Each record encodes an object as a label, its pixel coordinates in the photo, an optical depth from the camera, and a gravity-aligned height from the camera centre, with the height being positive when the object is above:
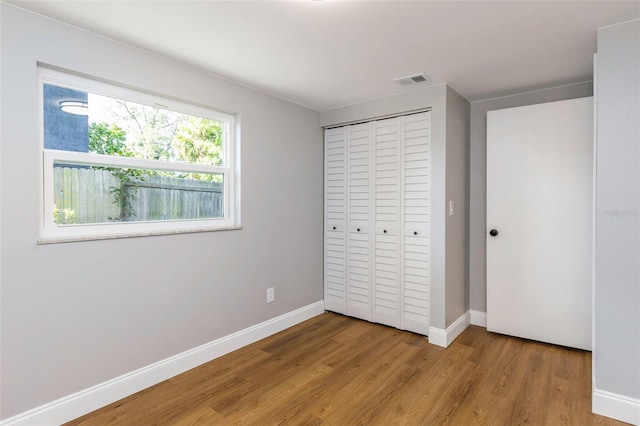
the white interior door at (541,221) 2.81 -0.11
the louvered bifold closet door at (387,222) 3.31 -0.13
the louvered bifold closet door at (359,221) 3.54 -0.13
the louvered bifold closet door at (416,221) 3.09 -0.11
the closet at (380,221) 3.14 -0.11
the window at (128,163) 2.01 +0.33
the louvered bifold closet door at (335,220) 3.73 -0.12
